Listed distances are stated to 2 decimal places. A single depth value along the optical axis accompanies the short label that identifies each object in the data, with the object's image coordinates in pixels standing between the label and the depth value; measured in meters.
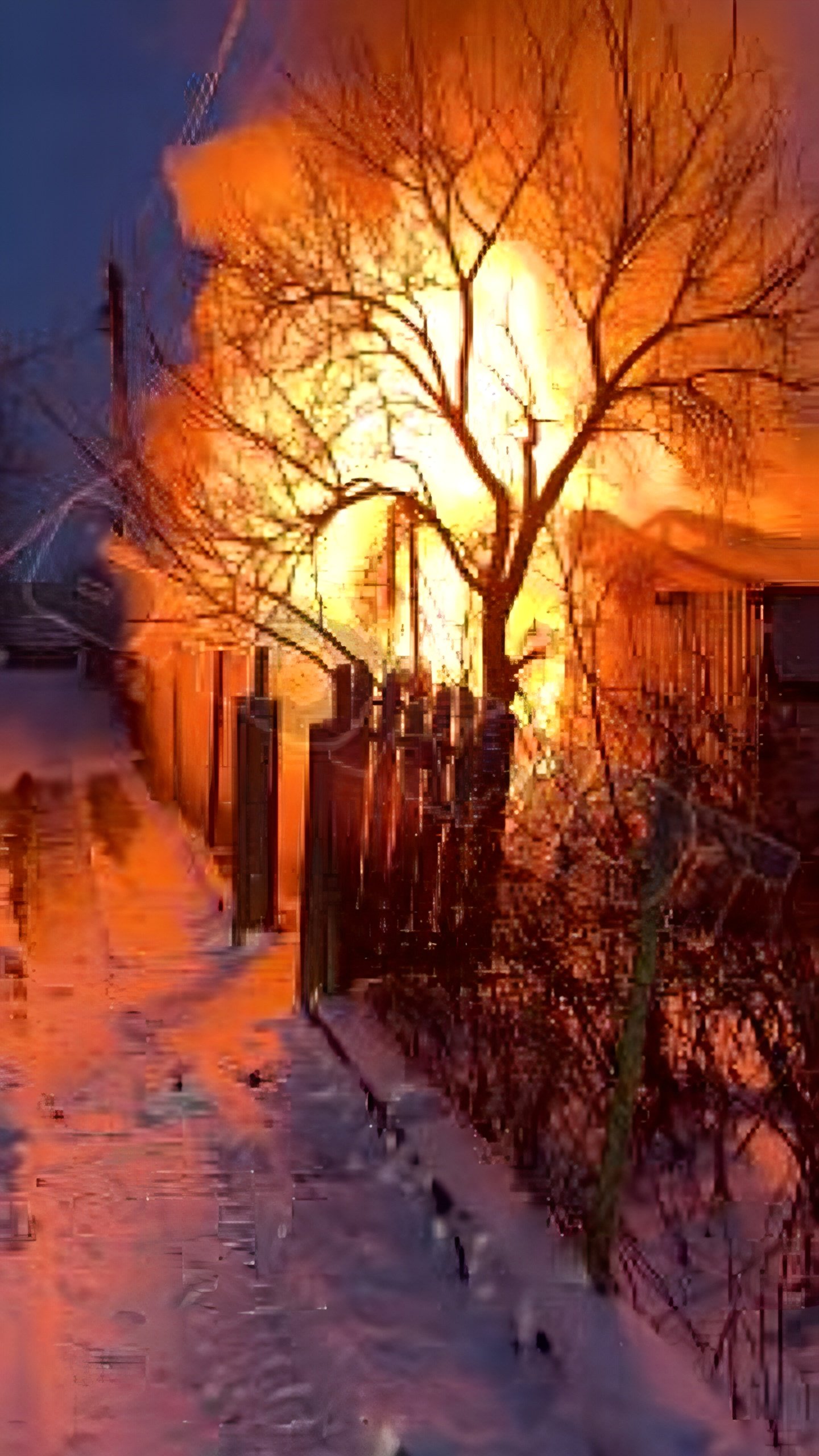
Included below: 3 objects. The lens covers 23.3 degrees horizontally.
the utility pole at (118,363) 16.05
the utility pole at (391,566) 13.95
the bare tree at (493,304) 12.05
